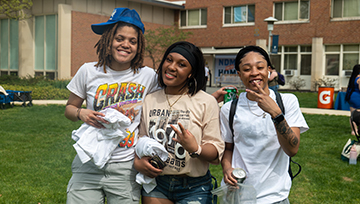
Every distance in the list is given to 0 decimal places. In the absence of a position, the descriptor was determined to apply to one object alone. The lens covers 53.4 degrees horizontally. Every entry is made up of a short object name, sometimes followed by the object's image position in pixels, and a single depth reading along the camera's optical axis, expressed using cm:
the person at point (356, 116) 692
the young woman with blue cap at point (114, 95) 273
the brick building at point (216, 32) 2642
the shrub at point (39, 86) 1955
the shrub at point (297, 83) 2975
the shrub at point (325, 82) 2840
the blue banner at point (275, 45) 1964
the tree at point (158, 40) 3052
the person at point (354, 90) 902
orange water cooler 1650
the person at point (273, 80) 1102
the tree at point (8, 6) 2017
